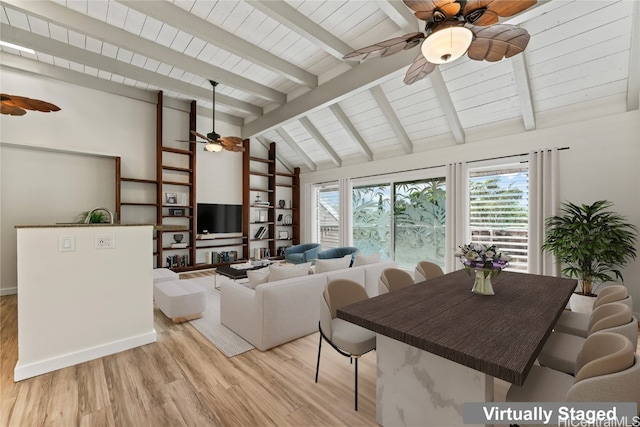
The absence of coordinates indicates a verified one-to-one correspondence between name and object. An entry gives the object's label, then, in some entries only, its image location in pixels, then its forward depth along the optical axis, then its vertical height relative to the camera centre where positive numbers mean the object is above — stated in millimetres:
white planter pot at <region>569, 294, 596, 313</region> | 3211 -1072
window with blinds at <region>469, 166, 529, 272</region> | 4207 +56
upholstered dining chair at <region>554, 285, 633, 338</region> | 1800 -822
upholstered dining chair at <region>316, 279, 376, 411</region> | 1841 -859
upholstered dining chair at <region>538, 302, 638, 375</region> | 1368 -832
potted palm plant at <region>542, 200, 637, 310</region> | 3143 -352
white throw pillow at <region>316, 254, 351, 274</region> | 3281 -643
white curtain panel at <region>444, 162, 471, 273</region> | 4707 +92
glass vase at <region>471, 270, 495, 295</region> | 1968 -518
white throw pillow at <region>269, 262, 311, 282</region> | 2850 -632
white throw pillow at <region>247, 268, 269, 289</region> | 2836 -682
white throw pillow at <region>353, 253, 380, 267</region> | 3754 -655
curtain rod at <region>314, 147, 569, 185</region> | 4105 +886
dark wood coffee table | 4441 -1009
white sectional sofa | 2584 -979
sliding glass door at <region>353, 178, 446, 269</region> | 5281 -158
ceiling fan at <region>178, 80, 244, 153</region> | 4711 +1234
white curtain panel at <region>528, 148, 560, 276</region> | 3807 +190
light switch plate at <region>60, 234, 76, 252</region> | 2260 -259
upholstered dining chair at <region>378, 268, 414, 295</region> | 2468 -625
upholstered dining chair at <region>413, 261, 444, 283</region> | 2883 -626
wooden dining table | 1152 -587
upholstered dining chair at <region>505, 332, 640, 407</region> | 930 -600
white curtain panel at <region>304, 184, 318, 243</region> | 7871 -123
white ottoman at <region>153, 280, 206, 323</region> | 3193 -1069
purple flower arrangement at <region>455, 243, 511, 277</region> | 1890 -326
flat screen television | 6448 -136
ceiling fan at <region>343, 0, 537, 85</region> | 1637 +1194
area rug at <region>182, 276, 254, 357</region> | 2629 -1311
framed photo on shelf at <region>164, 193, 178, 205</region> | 5930 +315
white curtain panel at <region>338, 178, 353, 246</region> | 6805 +100
